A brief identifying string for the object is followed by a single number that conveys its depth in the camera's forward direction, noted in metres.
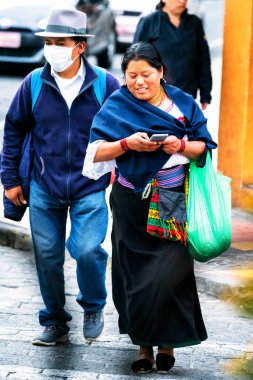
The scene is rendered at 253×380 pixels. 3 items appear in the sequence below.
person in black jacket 16.50
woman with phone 9.74
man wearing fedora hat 10.60
